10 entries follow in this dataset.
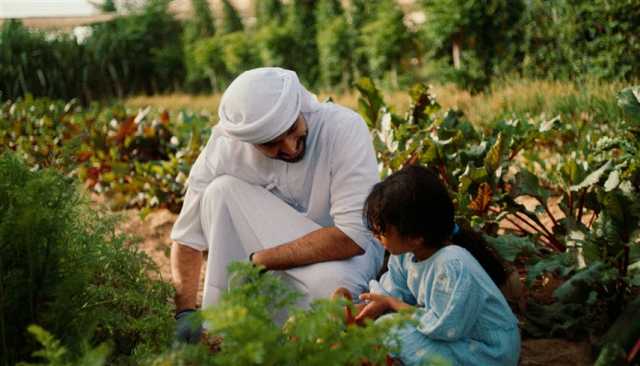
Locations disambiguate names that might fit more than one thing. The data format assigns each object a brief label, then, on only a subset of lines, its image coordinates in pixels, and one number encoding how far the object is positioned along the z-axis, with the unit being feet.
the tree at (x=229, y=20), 56.03
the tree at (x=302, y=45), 47.96
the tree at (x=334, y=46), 43.47
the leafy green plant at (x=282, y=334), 5.29
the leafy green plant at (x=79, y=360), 4.88
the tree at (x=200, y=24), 57.62
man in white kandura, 9.71
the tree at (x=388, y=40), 39.27
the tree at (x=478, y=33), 32.01
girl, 8.16
